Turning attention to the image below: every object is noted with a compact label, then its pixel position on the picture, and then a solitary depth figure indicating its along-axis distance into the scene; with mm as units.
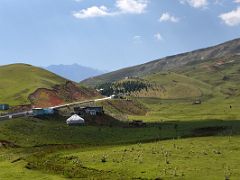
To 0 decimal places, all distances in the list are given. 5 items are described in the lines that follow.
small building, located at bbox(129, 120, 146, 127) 151575
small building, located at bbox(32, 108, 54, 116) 148650
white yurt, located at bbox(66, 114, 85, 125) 141375
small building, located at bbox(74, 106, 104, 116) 164000
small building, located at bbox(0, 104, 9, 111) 164612
